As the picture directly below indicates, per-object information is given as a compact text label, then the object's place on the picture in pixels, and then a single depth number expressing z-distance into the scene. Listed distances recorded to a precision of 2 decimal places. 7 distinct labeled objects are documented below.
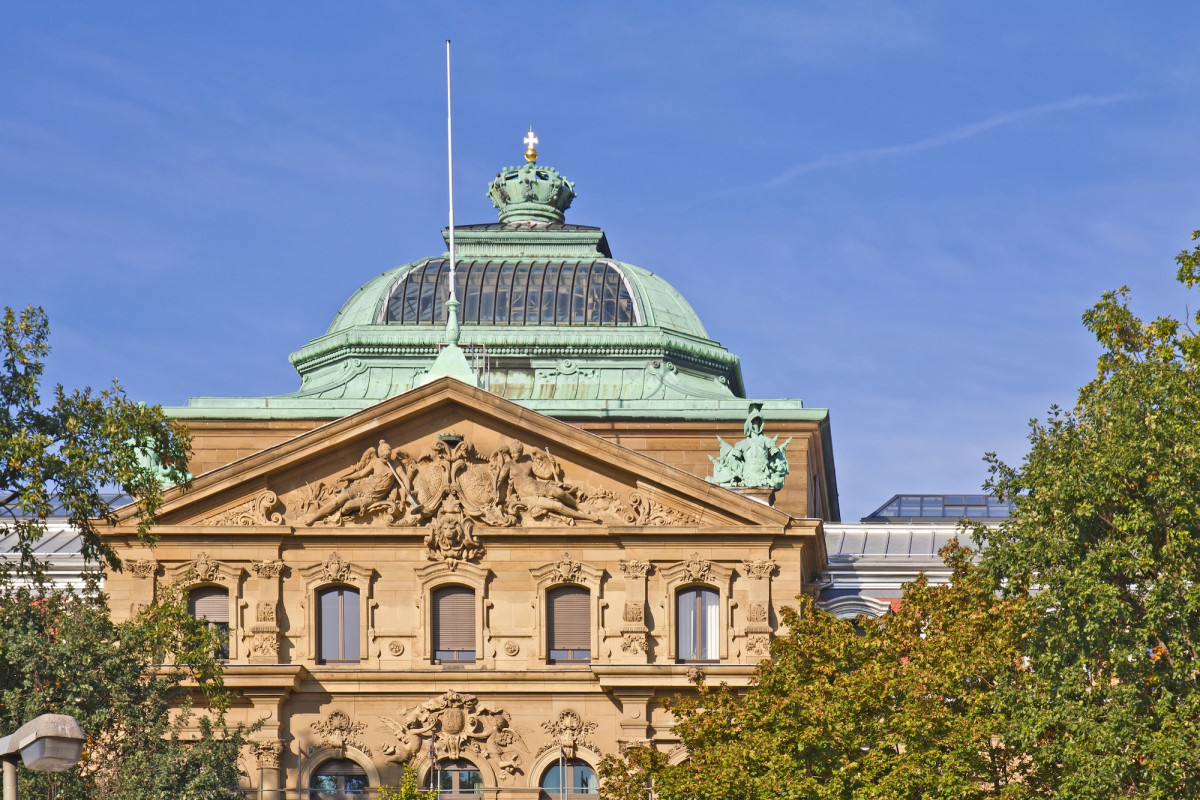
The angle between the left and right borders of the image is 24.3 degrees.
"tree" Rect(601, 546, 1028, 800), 60.44
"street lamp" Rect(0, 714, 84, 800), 37.88
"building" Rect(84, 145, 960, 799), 69.56
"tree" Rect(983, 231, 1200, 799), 56.38
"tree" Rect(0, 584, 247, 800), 55.62
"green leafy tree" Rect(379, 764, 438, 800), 63.75
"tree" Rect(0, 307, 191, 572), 54.09
